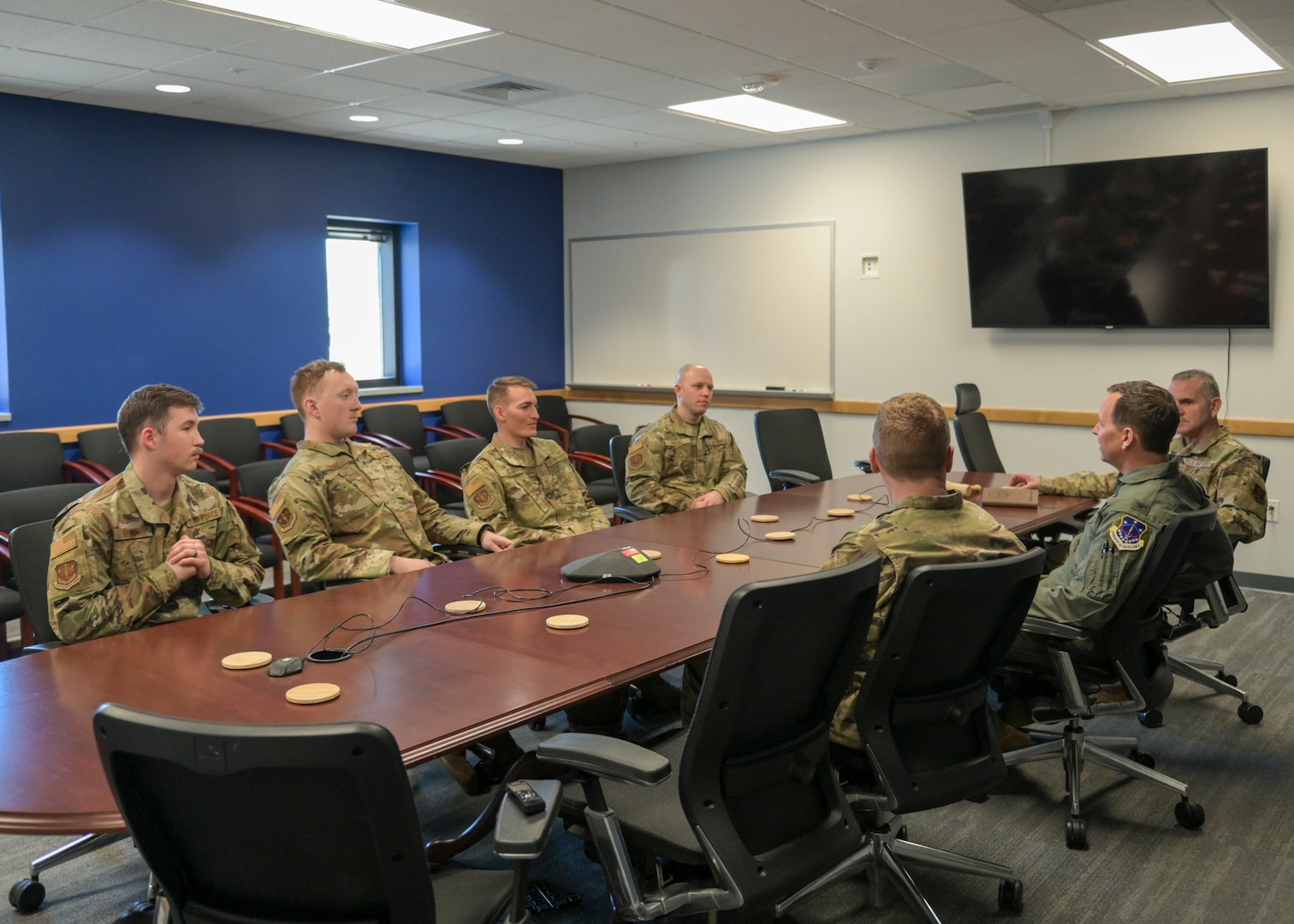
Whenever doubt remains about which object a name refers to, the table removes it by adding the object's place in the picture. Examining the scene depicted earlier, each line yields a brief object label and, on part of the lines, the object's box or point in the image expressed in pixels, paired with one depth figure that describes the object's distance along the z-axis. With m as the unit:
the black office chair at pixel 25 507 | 4.02
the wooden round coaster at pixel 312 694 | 2.05
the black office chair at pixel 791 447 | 5.62
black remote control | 1.72
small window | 7.94
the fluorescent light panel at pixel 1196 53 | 4.91
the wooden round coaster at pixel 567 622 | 2.59
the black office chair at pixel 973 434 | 5.70
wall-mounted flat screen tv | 5.89
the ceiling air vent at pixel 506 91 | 5.72
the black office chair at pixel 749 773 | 1.88
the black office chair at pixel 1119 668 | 2.97
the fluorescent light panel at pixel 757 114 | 6.41
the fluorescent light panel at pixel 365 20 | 4.43
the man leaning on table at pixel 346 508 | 3.55
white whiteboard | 7.72
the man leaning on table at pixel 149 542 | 2.76
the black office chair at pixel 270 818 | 1.30
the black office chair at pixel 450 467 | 5.89
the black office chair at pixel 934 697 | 2.27
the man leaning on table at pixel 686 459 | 5.10
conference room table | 1.85
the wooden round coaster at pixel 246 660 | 2.26
